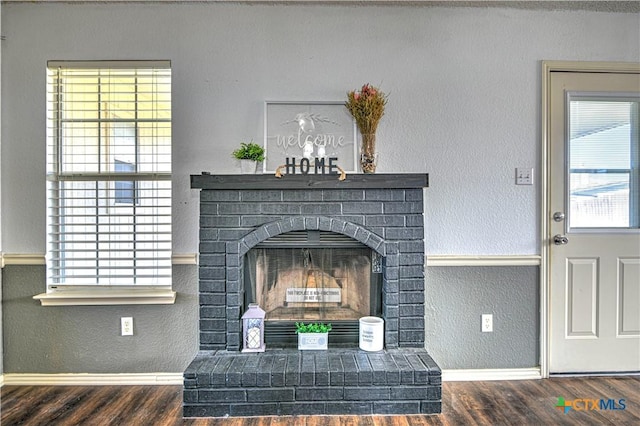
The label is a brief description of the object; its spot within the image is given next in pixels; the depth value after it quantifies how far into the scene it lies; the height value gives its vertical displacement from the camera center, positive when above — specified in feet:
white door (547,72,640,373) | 7.98 -0.27
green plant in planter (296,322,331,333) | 7.58 -2.32
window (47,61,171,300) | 7.87 +0.82
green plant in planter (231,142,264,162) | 7.32 +1.13
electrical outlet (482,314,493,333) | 7.97 -2.31
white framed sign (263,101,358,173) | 7.81 +1.62
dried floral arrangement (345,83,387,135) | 7.47 +2.09
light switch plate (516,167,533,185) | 7.90 +0.77
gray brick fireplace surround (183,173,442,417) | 7.34 -0.35
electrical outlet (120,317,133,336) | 7.80 -2.39
